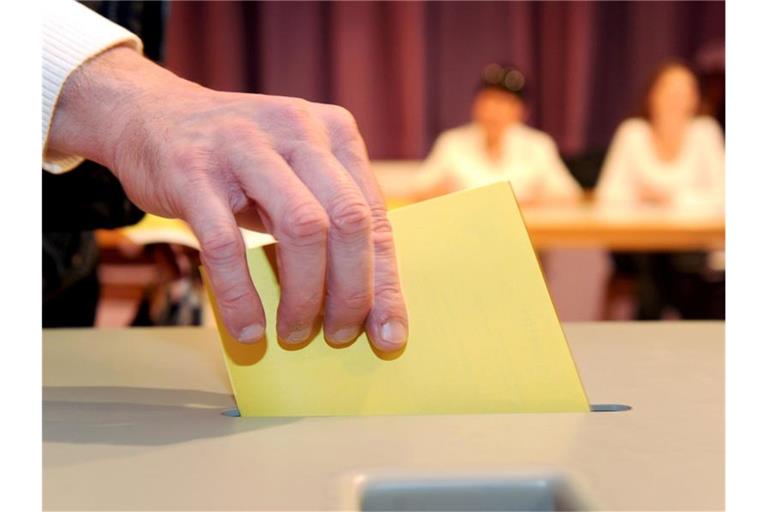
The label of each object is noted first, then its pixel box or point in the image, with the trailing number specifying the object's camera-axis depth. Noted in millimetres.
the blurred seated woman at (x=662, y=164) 4016
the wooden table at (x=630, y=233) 3084
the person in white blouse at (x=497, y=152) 4445
